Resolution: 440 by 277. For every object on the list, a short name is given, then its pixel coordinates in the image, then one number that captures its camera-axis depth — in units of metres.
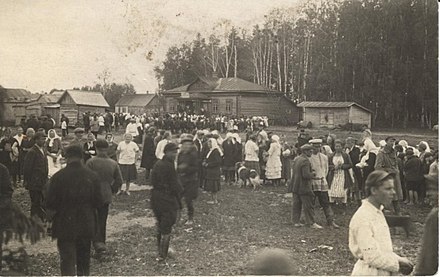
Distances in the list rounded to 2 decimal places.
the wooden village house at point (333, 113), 17.39
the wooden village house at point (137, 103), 50.88
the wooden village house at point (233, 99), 24.64
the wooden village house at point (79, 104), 23.07
